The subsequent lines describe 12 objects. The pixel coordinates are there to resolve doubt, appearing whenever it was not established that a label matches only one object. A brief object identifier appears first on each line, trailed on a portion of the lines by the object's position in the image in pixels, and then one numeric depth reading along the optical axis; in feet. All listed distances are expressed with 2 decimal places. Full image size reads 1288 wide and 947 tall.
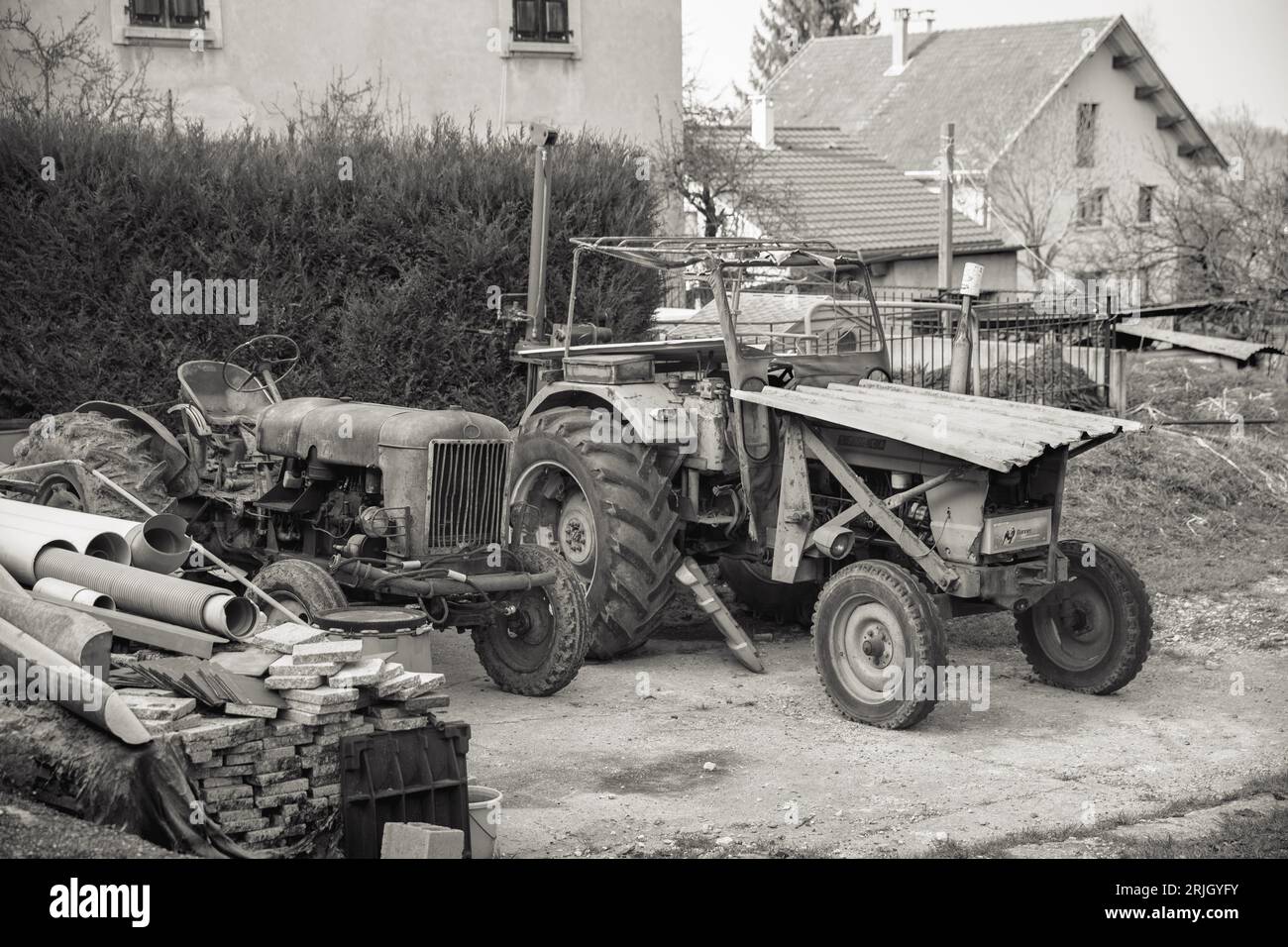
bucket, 19.22
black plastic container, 18.29
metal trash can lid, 23.31
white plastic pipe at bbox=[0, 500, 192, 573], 24.57
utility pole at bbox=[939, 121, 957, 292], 57.47
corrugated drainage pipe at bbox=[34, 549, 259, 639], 21.39
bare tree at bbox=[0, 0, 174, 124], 47.09
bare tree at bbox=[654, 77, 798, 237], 59.88
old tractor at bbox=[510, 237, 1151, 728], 25.81
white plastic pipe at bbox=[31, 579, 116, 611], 22.15
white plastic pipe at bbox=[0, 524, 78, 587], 23.43
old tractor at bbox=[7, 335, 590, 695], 26.35
